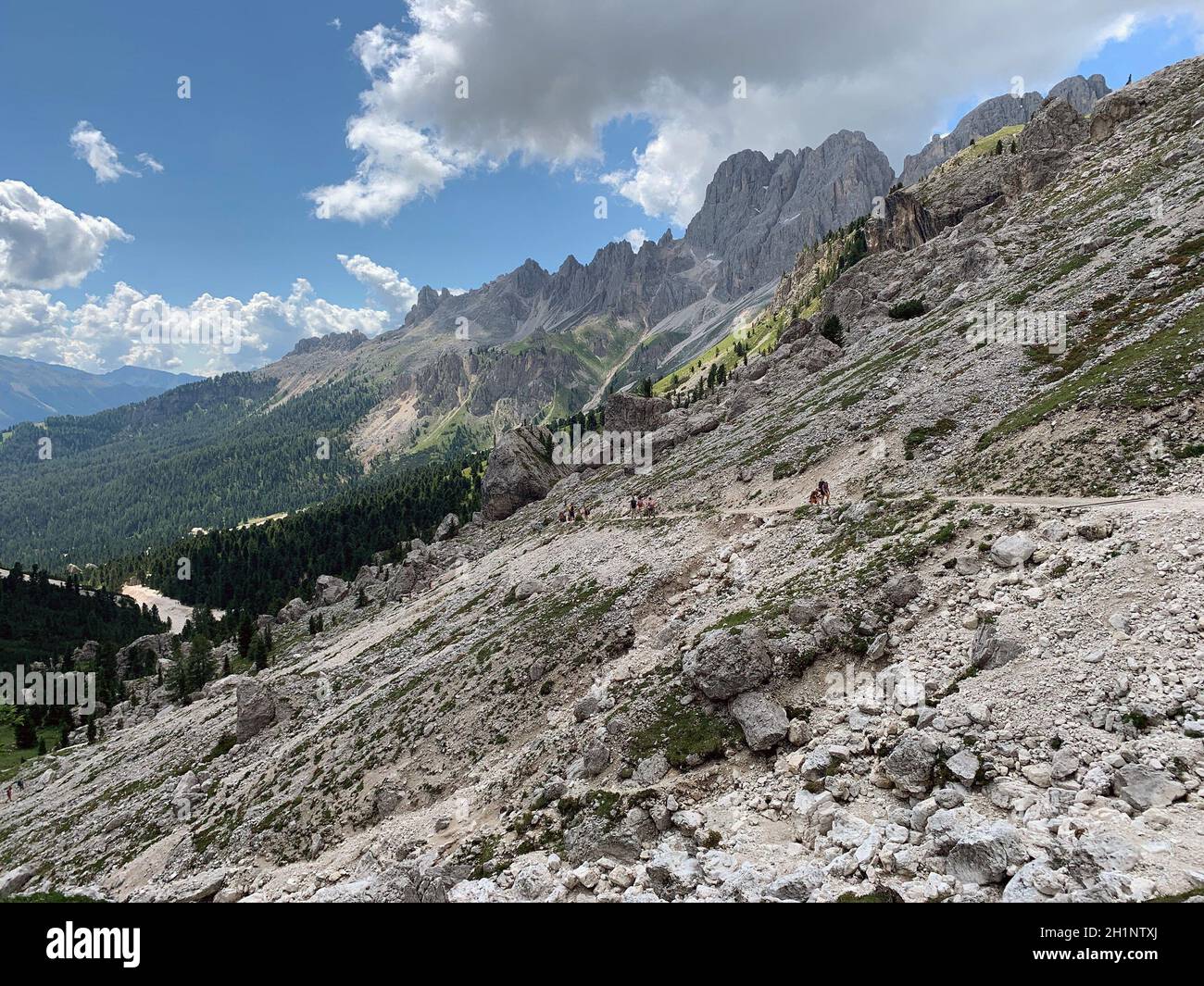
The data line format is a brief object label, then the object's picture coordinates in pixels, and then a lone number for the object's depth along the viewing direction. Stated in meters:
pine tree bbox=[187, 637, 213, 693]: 90.25
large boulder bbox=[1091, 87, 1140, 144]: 88.50
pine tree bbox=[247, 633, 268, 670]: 85.32
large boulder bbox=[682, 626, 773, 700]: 22.22
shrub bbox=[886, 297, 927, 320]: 82.47
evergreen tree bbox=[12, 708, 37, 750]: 93.96
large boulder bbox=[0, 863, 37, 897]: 37.91
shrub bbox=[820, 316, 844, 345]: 92.93
